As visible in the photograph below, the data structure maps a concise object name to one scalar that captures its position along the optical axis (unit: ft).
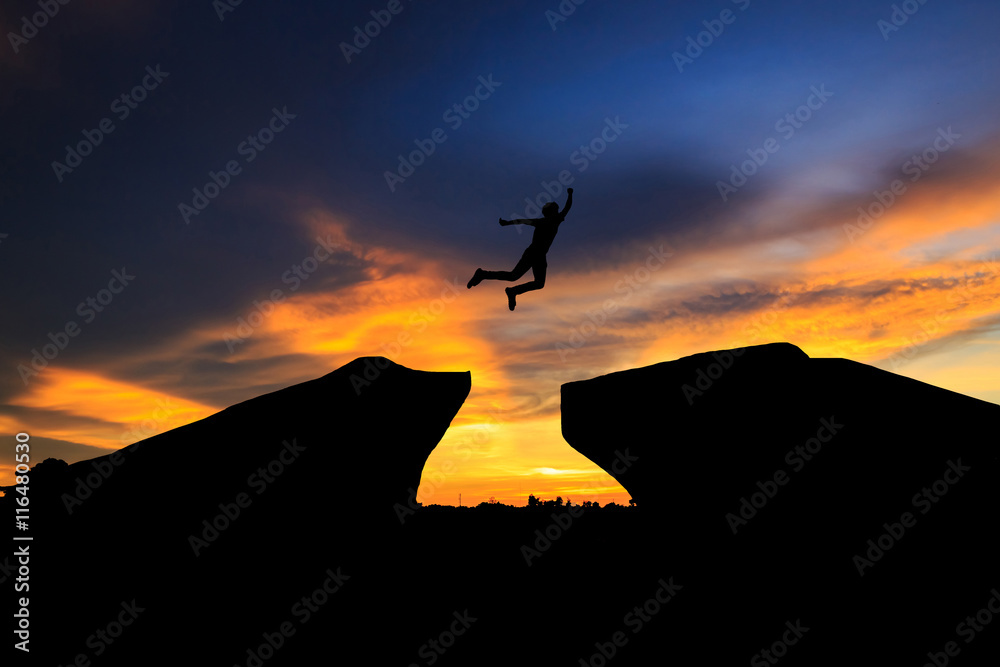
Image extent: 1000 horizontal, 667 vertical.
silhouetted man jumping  34.96
